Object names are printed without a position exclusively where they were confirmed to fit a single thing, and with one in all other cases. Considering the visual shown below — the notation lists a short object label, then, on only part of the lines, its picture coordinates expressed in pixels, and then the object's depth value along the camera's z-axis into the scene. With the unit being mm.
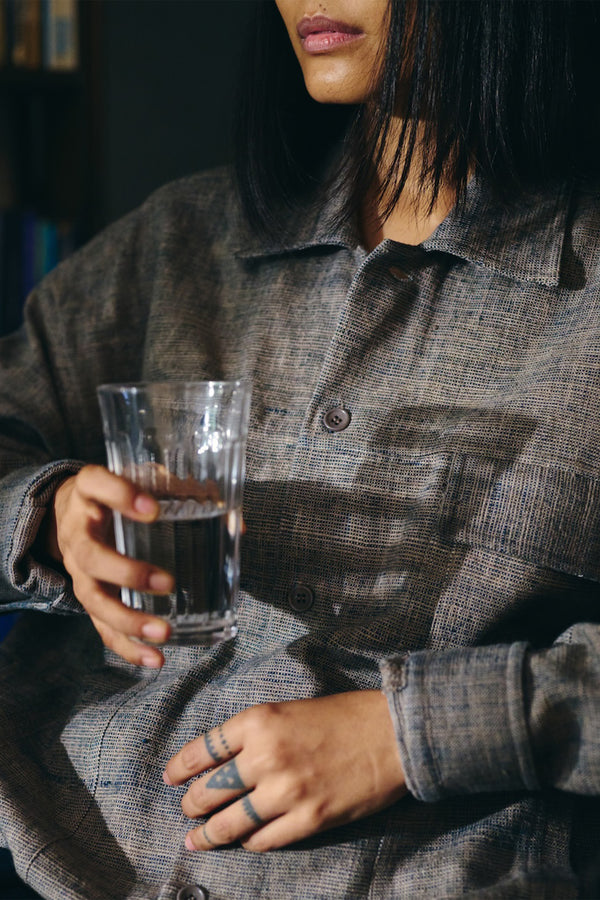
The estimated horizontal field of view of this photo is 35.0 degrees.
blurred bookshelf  1871
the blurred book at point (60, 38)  1878
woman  763
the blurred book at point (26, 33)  1851
